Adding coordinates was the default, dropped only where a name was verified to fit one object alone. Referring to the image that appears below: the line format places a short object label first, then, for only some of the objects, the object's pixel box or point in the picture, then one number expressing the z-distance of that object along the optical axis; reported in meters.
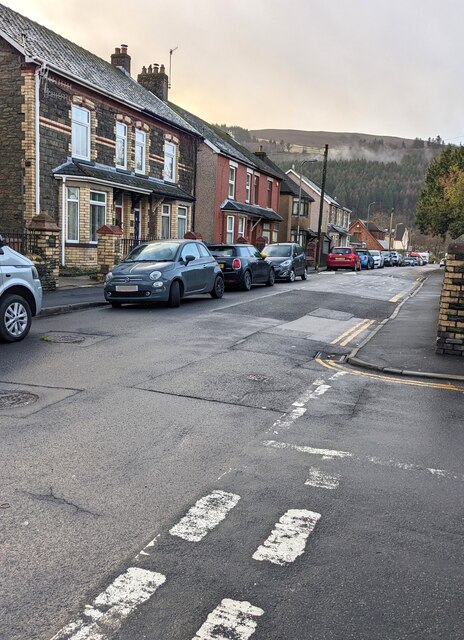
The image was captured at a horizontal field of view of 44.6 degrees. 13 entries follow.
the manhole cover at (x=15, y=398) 5.56
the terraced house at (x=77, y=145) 19.88
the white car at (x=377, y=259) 52.62
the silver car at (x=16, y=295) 8.69
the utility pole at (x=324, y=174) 44.59
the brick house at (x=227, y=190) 34.16
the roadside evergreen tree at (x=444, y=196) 43.72
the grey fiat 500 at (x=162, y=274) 13.11
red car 40.53
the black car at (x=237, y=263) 18.58
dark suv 23.73
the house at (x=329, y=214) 65.81
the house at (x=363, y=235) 117.06
